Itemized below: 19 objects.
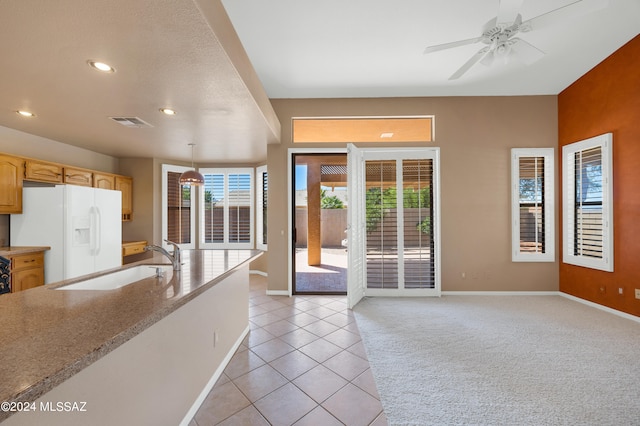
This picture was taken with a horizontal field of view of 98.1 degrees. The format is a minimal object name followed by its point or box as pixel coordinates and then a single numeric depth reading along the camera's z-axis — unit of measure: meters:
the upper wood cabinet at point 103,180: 4.55
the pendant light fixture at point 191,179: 3.76
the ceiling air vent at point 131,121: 3.19
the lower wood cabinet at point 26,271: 3.10
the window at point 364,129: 4.40
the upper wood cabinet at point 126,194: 5.10
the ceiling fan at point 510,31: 2.04
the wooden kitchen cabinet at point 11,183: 3.28
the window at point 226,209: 5.97
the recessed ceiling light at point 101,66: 2.02
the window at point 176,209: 5.57
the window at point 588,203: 3.53
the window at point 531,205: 4.25
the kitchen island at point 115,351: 0.79
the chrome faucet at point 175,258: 2.01
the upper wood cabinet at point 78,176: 4.10
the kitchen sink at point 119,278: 1.72
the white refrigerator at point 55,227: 3.48
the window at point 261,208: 5.79
